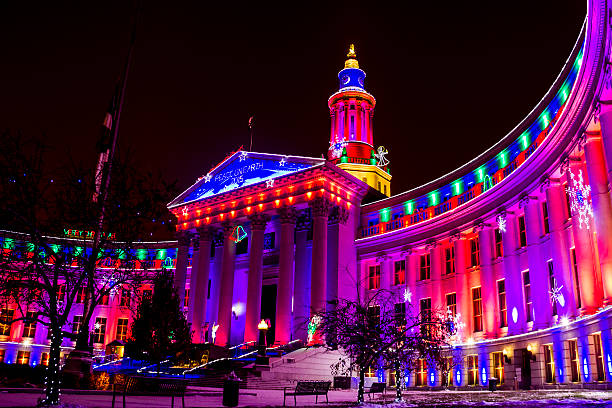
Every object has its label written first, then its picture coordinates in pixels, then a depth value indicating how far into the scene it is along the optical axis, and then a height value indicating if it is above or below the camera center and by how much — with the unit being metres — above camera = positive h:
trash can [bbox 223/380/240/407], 20.31 -0.89
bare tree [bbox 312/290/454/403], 23.19 +1.35
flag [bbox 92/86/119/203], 22.44 +8.93
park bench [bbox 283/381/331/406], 22.62 -0.69
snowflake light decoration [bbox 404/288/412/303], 49.03 +6.57
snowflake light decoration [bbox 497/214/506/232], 39.78 +10.49
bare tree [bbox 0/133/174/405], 16.92 +4.61
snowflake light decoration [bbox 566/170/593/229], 29.41 +9.27
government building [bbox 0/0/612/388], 28.56 +10.15
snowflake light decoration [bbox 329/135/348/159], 67.31 +26.95
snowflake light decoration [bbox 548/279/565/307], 31.78 +4.59
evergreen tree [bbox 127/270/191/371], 40.88 +2.67
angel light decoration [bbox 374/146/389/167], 70.12 +26.14
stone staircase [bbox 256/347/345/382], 37.94 +0.26
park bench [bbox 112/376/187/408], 22.58 -0.83
